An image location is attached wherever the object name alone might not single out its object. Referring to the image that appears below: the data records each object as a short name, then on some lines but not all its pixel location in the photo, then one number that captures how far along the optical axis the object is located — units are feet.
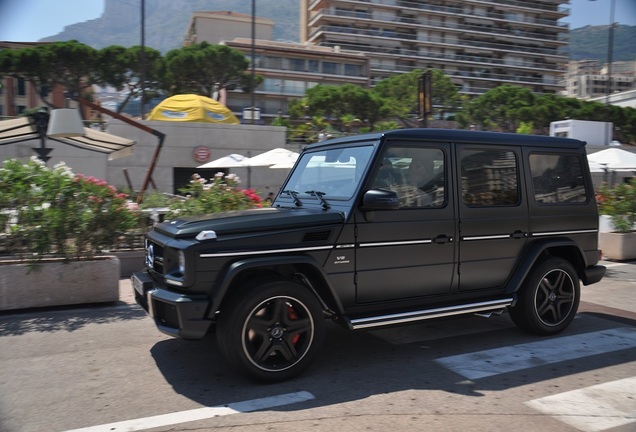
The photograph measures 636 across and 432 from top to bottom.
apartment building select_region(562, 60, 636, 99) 479.74
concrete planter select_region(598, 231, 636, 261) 37.31
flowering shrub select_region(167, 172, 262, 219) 29.22
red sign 81.87
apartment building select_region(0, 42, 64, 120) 161.39
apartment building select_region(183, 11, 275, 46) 315.17
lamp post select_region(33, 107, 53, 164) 37.11
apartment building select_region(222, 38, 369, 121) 251.39
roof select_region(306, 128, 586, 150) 16.34
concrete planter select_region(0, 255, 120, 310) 21.54
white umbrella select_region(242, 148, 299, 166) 56.90
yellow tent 78.59
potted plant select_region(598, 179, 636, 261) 37.40
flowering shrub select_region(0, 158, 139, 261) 21.86
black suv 13.87
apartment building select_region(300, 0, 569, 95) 309.01
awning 41.47
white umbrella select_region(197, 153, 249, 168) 61.36
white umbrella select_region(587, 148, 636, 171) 60.78
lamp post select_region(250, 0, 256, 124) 109.48
